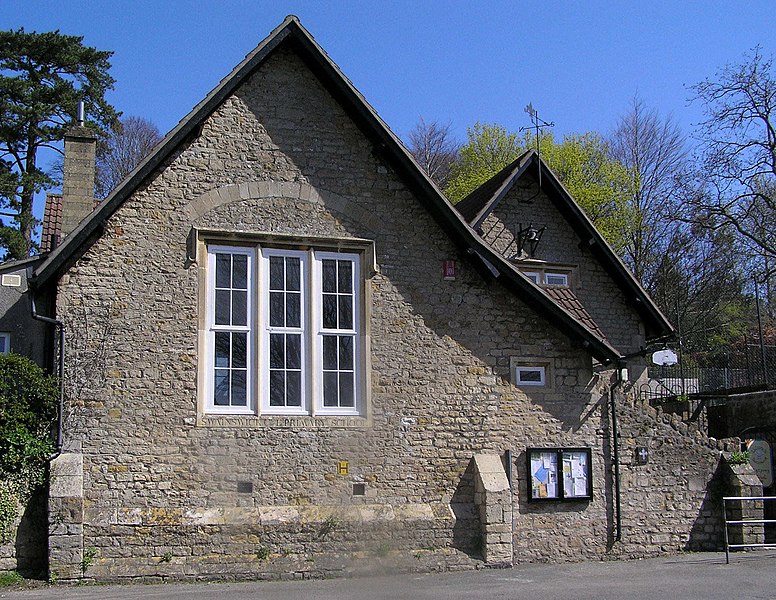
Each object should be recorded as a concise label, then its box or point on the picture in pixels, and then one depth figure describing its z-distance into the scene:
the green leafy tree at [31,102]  32.50
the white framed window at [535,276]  21.64
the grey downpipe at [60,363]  13.53
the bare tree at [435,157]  46.33
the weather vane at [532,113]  19.80
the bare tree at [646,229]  39.41
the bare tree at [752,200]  29.89
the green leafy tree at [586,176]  38.72
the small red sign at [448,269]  15.88
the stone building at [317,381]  13.86
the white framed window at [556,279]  21.72
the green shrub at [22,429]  13.18
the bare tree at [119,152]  40.03
